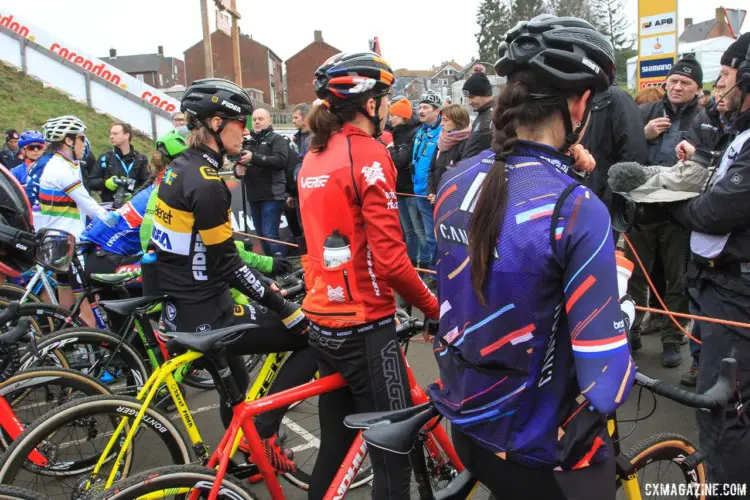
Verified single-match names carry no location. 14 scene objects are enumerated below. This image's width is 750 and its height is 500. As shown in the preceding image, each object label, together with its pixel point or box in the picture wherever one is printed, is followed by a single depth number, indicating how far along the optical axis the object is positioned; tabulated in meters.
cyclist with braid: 1.45
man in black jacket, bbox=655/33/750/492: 2.66
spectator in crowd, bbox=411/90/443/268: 8.11
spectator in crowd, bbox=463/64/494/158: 6.26
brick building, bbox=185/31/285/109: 64.56
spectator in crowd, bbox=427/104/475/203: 7.27
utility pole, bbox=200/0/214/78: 14.82
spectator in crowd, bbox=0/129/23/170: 10.60
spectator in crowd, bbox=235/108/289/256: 8.86
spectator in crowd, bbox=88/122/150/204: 8.89
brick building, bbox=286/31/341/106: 66.19
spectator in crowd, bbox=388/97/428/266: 8.38
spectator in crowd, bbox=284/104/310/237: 9.14
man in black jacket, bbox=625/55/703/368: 5.05
